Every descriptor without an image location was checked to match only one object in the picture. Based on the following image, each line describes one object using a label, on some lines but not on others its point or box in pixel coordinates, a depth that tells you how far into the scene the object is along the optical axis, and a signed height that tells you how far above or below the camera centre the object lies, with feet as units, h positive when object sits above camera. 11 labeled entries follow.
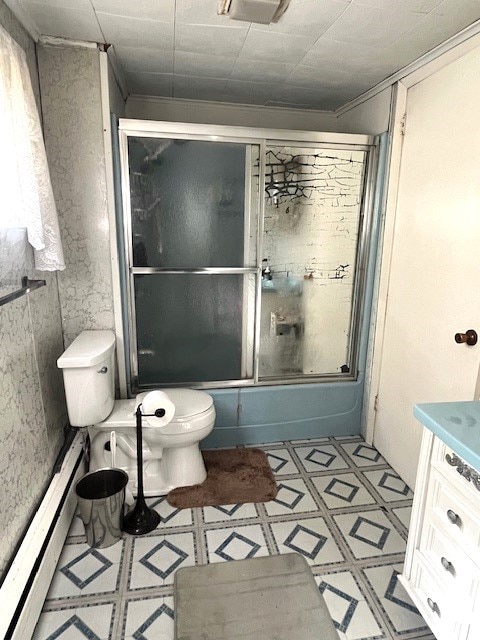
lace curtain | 4.17 +0.77
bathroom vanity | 3.43 -2.77
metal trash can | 5.31 -3.86
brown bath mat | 6.42 -4.34
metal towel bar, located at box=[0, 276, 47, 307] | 4.33 -0.78
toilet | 5.82 -3.11
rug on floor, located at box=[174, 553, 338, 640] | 4.34 -4.36
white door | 5.30 -0.43
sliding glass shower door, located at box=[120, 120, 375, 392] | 7.06 -0.43
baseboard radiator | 3.77 -3.60
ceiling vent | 4.48 +2.55
